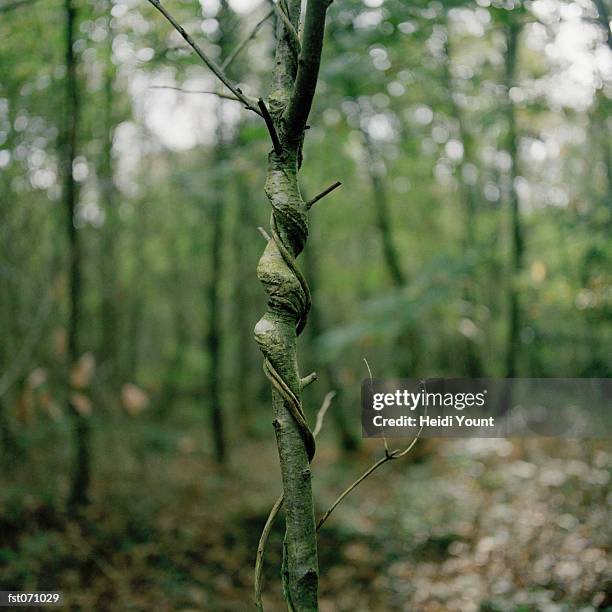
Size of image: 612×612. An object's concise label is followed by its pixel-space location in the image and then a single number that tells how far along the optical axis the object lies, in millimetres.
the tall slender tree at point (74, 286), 4680
